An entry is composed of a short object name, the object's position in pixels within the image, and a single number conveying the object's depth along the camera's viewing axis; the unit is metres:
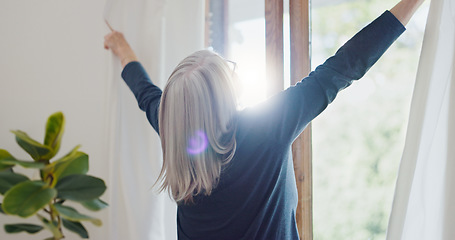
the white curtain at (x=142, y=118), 1.61
